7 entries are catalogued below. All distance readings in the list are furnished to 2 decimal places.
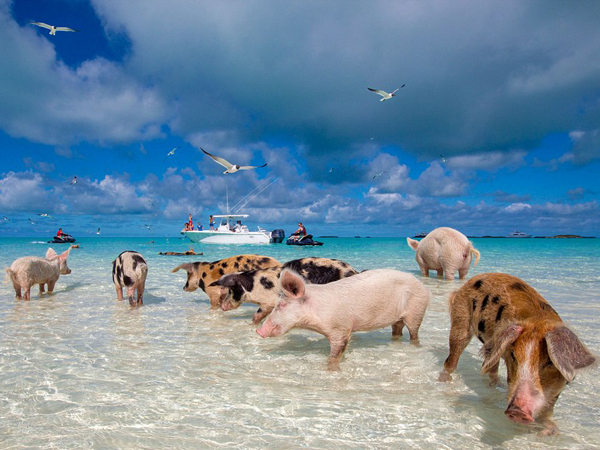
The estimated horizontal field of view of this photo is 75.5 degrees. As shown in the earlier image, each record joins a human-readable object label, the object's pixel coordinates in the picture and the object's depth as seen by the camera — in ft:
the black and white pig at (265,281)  23.26
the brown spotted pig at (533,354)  8.42
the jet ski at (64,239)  216.97
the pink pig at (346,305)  15.61
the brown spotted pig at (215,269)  28.96
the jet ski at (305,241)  183.52
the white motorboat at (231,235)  197.47
